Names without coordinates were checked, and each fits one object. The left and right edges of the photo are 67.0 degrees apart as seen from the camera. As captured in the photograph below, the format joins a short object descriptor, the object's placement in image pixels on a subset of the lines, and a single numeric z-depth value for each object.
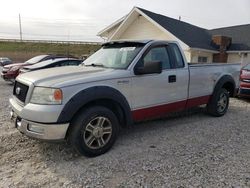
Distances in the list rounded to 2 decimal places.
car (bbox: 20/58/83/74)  7.91
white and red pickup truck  2.75
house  11.92
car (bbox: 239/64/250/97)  6.40
